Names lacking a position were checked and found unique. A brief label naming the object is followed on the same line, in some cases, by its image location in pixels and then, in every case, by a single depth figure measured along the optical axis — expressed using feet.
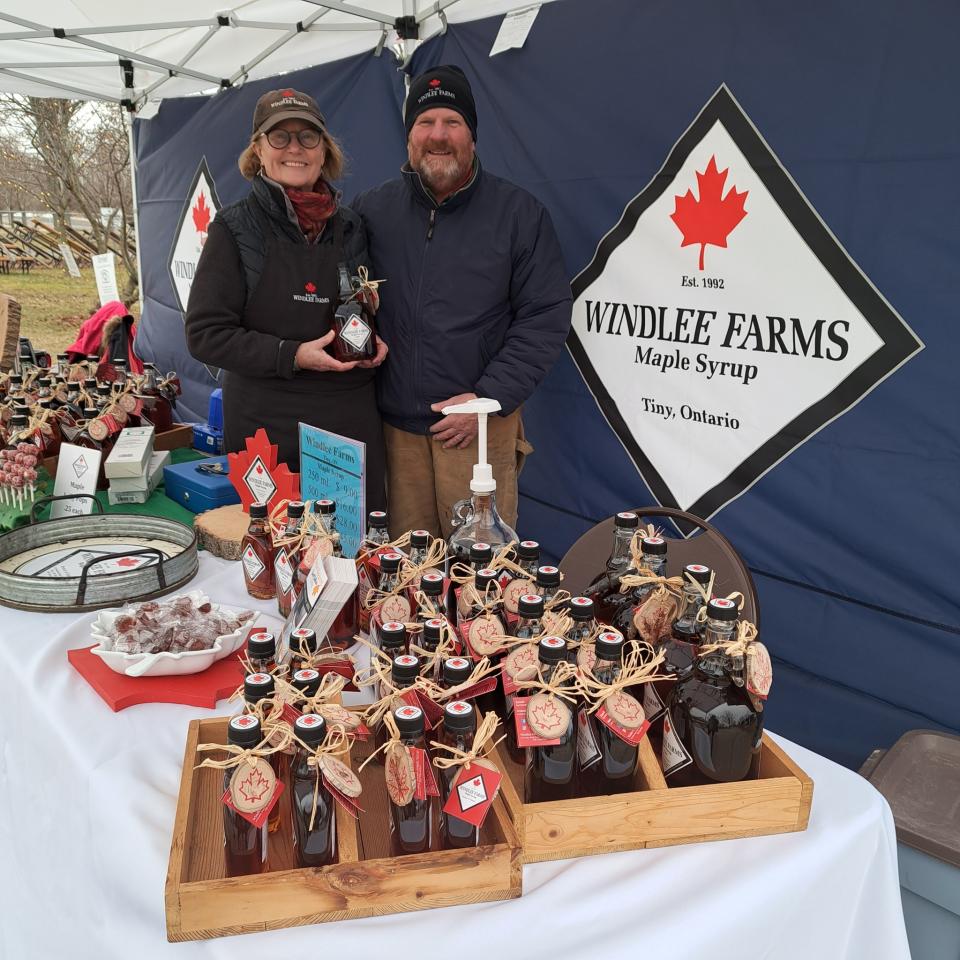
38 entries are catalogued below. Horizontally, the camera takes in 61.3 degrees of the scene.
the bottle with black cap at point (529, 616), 2.98
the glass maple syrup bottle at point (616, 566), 3.80
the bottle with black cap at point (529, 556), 3.67
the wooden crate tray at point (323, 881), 2.37
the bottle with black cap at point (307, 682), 2.73
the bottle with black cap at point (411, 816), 2.49
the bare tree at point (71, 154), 24.89
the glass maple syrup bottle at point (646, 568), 3.47
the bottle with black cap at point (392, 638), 2.90
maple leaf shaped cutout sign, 5.10
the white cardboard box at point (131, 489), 6.16
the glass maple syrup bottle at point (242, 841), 2.49
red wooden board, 3.54
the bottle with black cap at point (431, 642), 3.00
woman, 6.32
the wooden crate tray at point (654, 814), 2.68
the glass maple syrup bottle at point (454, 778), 2.50
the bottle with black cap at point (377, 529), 4.15
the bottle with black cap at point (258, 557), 4.47
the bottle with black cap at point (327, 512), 4.10
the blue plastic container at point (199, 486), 5.91
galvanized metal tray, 4.32
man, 6.84
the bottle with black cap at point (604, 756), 2.81
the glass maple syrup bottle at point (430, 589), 3.32
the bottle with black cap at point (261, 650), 2.94
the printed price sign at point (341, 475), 4.58
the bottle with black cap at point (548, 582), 3.38
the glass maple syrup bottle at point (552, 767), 2.75
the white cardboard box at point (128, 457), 6.07
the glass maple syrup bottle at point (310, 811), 2.50
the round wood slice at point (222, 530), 5.17
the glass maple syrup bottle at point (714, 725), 2.88
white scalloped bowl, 3.59
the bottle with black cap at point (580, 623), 3.02
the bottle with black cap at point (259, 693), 2.66
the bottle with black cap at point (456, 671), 2.68
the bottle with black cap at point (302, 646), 3.09
